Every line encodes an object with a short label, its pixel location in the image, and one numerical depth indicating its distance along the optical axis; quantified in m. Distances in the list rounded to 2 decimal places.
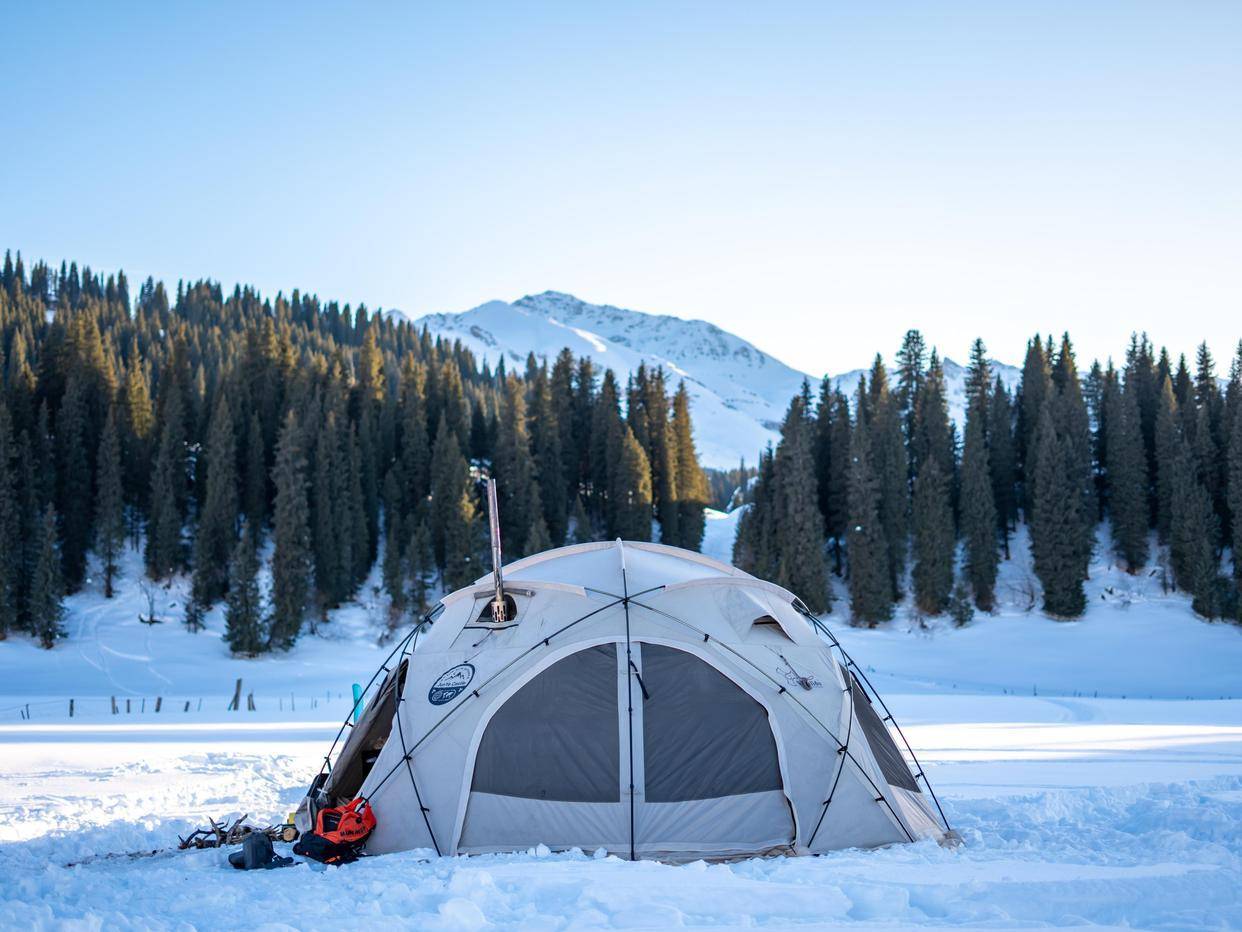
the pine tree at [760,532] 62.69
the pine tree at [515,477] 65.50
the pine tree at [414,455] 71.94
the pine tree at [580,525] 67.06
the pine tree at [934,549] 58.19
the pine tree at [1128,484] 60.69
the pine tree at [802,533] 57.81
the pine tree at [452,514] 61.94
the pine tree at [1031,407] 66.38
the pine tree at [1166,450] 61.19
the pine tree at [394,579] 60.25
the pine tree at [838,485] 66.12
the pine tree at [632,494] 69.69
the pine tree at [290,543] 53.75
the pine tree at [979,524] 60.06
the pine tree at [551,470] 71.81
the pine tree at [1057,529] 57.03
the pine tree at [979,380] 71.50
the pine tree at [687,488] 74.50
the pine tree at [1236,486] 55.47
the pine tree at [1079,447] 59.56
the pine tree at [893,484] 62.62
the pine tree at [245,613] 51.72
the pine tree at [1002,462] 67.56
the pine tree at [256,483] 64.19
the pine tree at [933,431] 65.94
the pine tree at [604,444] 73.62
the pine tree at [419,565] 60.94
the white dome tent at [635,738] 9.40
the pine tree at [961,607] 57.25
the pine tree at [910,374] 72.12
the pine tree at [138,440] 66.44
